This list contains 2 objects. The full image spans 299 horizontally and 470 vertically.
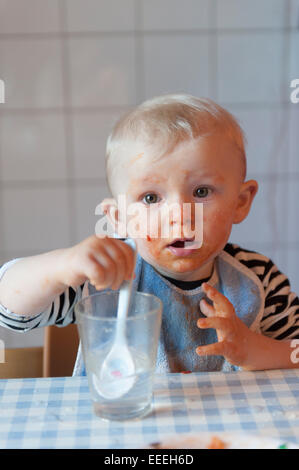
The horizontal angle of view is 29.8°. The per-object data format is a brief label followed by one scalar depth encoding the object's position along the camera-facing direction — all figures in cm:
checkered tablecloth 61
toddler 76
